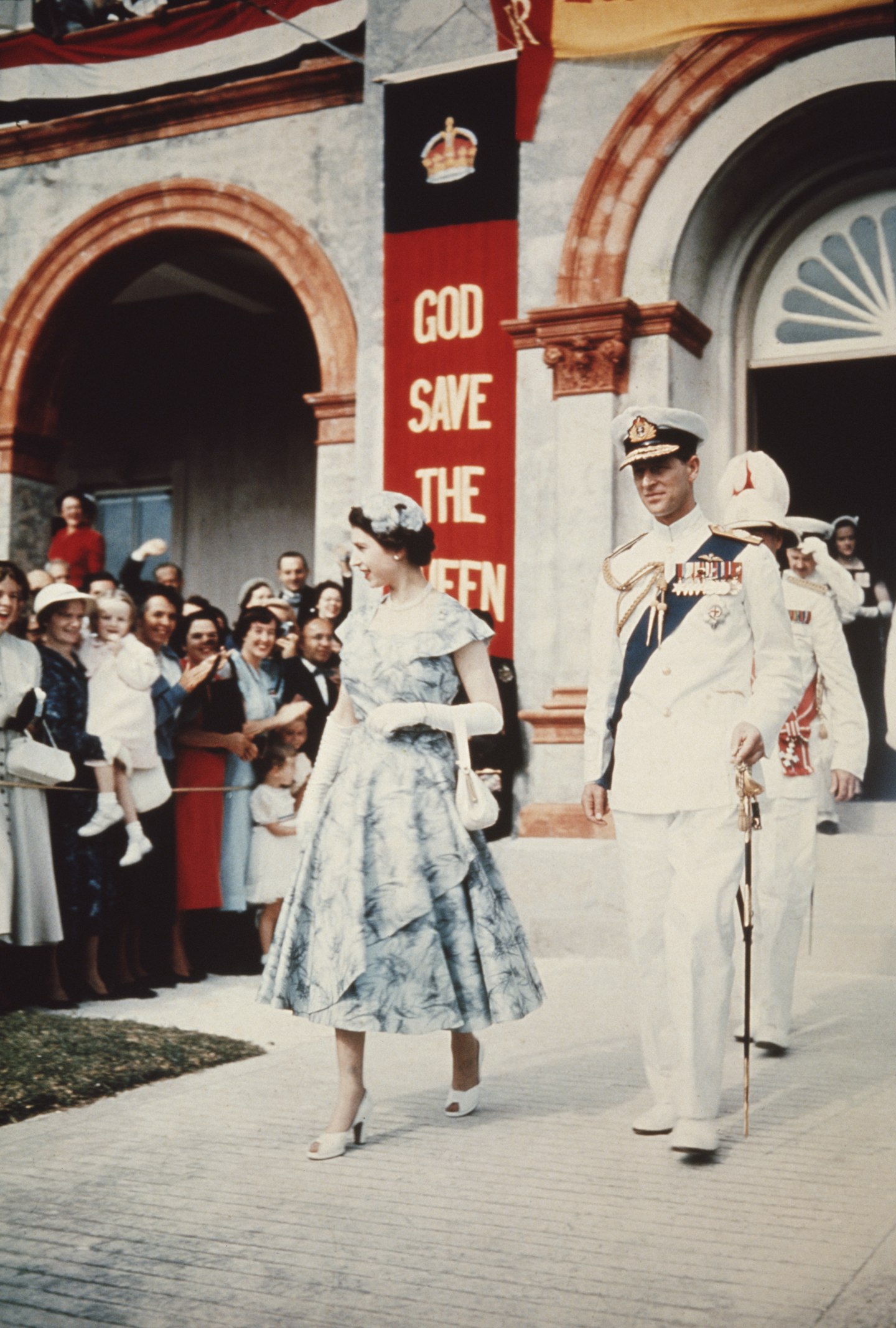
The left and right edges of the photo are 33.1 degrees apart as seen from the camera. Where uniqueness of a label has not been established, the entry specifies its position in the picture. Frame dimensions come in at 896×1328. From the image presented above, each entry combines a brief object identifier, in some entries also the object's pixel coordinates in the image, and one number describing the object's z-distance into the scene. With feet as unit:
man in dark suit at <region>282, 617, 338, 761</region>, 27.20
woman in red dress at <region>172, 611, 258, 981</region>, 24.75
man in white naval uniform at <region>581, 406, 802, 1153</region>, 13.78
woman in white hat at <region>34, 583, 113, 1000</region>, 22.35
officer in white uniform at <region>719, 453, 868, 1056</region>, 18.17
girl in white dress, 25.73
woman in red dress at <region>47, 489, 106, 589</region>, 36.60
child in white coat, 23.32
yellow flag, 28.68
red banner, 31.04
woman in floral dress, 13.93
